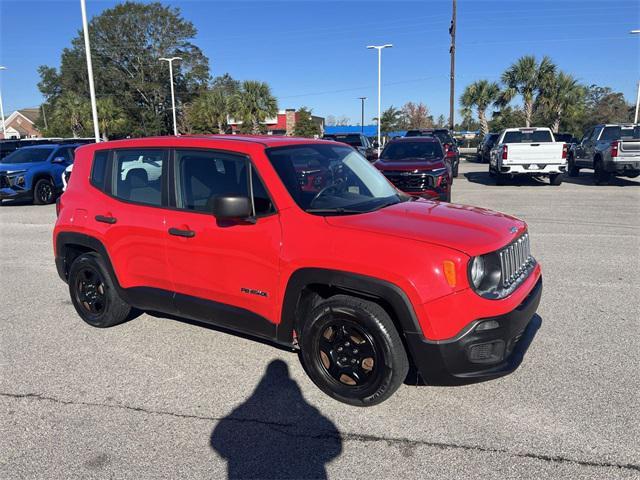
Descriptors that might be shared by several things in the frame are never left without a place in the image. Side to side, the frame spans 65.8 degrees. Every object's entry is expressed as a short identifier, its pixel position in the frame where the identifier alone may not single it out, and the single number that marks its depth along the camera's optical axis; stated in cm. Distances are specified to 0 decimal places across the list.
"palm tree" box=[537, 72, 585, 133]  3606
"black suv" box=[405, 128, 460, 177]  1902
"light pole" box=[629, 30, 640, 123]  3217
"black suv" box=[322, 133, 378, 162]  1780
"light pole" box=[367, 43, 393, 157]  3356
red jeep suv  298
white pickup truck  1540
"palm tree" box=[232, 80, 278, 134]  4247
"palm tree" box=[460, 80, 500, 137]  4375
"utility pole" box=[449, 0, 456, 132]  3042
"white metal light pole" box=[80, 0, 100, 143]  1875
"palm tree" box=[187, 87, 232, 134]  4691
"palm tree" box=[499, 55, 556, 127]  3594
